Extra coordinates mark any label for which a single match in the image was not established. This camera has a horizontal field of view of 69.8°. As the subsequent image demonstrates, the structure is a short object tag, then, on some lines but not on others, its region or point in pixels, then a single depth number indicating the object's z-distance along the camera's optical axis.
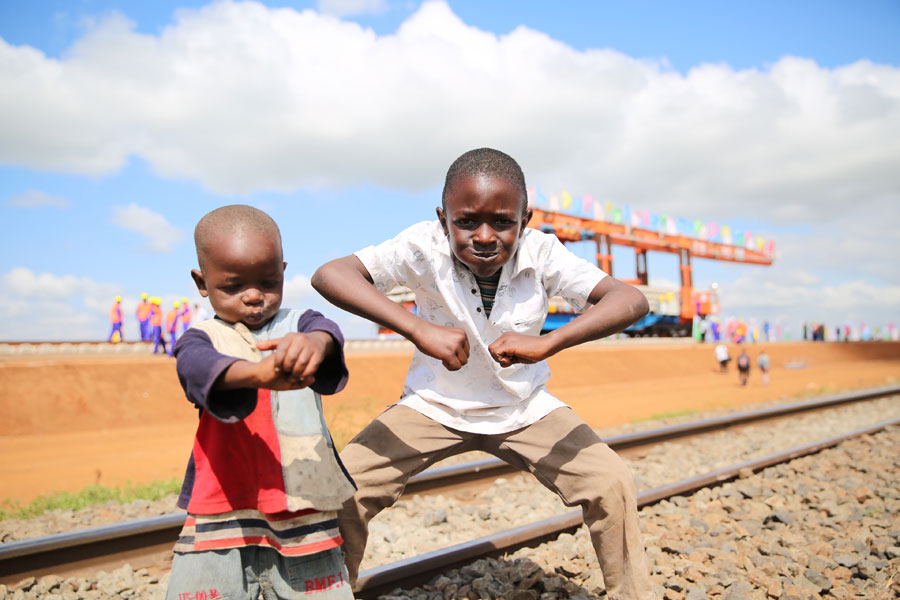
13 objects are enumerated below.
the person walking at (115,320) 17.52
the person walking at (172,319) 16.41
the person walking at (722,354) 21.92
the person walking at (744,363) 18.48
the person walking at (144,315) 17.01
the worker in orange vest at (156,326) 15.34
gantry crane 29.59
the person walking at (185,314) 16.10
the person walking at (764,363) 18.88
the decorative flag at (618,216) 32.99
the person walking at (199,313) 15.07
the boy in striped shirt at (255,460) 1.85
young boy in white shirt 2.39
